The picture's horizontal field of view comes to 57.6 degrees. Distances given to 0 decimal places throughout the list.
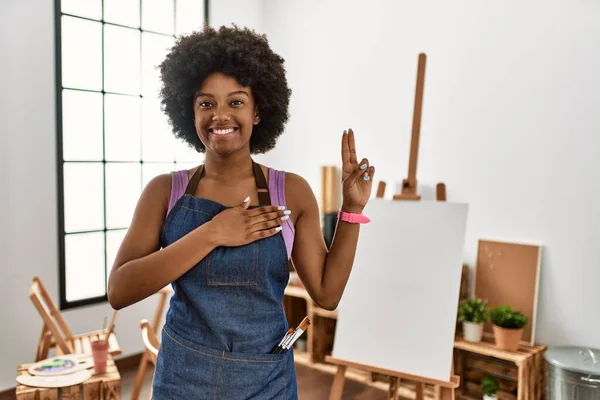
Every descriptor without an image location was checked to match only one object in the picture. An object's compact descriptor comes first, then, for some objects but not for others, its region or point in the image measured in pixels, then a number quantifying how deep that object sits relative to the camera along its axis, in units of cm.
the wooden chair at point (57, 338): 280
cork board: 307
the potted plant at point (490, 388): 303
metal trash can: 257
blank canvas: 238
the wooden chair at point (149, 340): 221
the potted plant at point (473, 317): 307
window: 352
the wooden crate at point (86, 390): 235
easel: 226
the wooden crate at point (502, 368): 288
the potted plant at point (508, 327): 292
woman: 112
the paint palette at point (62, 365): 250
